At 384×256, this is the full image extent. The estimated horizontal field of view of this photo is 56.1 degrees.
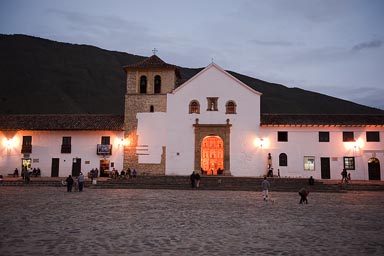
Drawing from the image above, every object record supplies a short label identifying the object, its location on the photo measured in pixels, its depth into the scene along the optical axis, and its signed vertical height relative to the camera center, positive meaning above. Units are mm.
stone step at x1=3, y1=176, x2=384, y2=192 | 25141 -1164
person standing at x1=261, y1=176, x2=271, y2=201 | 18298 -903
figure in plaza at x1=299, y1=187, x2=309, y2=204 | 16234 -1146
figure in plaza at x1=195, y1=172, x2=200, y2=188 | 25703 -803
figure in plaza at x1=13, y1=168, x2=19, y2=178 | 33281 -601
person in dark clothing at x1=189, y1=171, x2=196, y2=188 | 25378 -794
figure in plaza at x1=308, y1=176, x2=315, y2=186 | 25531 -886
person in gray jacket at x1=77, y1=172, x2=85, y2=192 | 22312 -868
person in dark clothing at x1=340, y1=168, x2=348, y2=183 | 27462 -402
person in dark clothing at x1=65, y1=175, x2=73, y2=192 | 21984 -981
